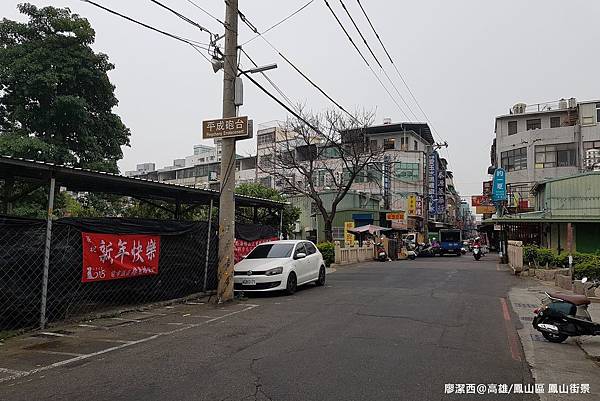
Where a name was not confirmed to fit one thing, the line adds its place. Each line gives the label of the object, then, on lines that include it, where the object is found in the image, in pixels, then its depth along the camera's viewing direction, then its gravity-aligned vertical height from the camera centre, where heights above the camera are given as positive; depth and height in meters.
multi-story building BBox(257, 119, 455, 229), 55.28 +6.88
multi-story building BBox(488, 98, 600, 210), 43.97 +7.86
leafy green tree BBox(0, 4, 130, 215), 20.27 +5.57
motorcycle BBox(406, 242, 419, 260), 39.00 -1.81
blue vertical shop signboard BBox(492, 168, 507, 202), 38.44 +3.24
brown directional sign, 12.54 +2.41
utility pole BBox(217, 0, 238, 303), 13.12 +1.87
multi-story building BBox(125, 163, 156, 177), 84.79 +9.28
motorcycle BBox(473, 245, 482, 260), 39.66 -1.80
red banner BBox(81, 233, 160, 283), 10.36 -0.71
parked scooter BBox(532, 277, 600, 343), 8.02 -1.42
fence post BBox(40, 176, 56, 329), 9.09 -0.59
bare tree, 33.19 +5.27
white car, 13.70 -1.16
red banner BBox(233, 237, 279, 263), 16.32 -0.74
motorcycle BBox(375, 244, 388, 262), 35.25 -1.90
